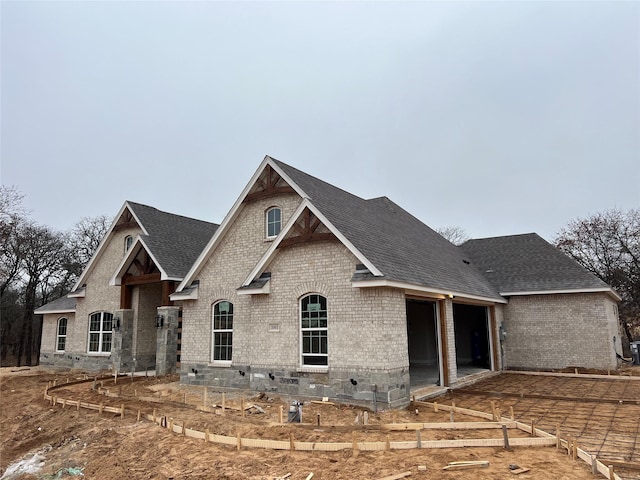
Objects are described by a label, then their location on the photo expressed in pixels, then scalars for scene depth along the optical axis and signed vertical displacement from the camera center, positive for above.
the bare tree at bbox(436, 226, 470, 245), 54.35 +9.57
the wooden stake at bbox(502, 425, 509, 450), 7.09 -2.18
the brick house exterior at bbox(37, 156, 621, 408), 11.27 +0.38
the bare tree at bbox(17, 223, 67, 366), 35.22 +4.64
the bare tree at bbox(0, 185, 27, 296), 24.23 +5.20
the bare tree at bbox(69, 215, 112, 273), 41.28 +8.00
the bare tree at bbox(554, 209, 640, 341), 31.75 +4.41
